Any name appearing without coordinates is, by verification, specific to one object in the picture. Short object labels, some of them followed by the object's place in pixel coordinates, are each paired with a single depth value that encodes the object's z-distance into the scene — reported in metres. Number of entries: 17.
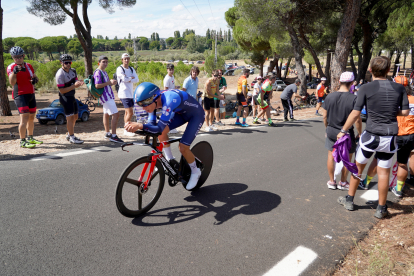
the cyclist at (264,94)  10.85
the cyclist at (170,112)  3.32
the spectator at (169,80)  8.55
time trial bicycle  3.42
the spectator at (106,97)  7.13
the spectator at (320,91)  15.39
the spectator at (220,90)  10.03
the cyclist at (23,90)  6.18
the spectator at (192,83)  8.69
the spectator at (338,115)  4.41
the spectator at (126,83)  7.70
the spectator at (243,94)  10.82
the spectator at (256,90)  11.27
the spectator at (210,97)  9.18
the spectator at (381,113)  3.57
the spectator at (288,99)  11.70
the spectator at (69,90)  6.64
